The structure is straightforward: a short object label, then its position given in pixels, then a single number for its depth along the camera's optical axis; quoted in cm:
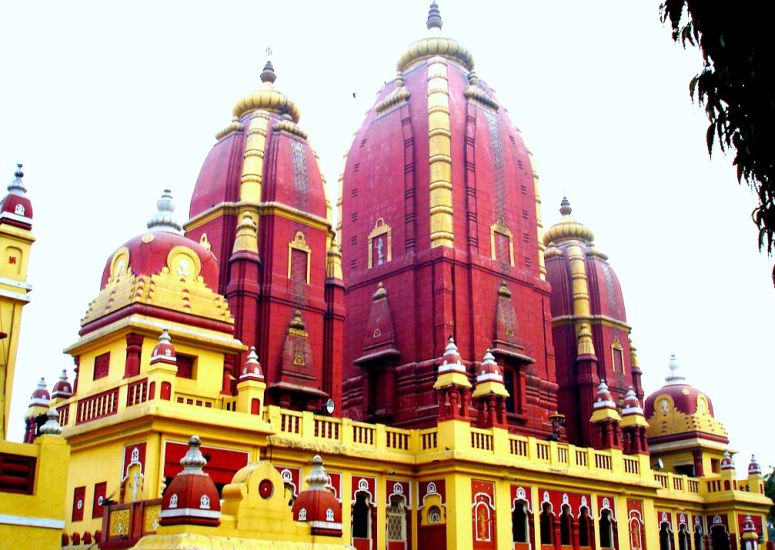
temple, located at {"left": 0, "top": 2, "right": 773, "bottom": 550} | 1562
